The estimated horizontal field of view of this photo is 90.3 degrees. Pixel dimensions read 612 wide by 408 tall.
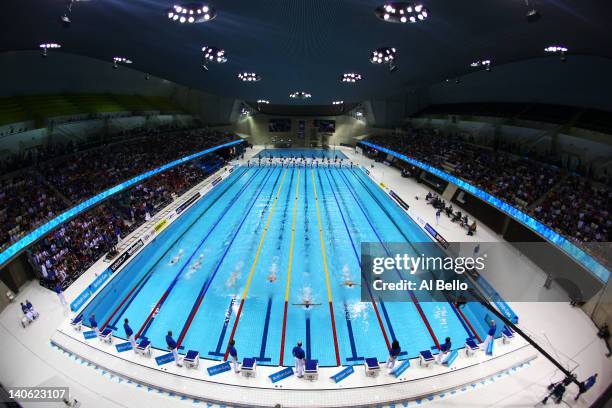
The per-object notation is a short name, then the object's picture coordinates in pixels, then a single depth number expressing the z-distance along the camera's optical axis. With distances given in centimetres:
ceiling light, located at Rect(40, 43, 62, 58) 1173
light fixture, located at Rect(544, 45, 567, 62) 1064
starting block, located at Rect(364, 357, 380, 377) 666
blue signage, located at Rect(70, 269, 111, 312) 889
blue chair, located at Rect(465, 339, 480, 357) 723
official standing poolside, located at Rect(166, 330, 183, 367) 666
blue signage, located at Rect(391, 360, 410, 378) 674
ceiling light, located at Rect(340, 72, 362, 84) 1689
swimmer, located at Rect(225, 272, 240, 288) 1081
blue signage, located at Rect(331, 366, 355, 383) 659
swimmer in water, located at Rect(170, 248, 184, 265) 1244
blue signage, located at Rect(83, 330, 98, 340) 780
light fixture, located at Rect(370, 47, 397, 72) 1167
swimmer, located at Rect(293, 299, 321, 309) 966
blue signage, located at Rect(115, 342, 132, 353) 738
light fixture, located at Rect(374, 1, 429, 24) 722
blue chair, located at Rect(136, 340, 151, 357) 721
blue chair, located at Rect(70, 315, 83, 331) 806
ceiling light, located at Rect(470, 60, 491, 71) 1439
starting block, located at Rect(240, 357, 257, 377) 661
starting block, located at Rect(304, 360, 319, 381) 655
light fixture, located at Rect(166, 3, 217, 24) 748
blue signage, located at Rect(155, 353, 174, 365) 702
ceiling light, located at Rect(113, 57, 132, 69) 1504
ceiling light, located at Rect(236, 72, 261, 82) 1744
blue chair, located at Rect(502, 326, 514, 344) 756
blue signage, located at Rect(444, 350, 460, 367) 700
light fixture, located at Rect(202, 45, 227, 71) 1220
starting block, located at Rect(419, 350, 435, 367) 692
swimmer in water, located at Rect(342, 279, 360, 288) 1082
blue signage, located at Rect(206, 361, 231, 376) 673
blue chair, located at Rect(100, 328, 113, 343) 758
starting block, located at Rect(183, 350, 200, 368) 684
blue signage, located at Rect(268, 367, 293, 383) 661
